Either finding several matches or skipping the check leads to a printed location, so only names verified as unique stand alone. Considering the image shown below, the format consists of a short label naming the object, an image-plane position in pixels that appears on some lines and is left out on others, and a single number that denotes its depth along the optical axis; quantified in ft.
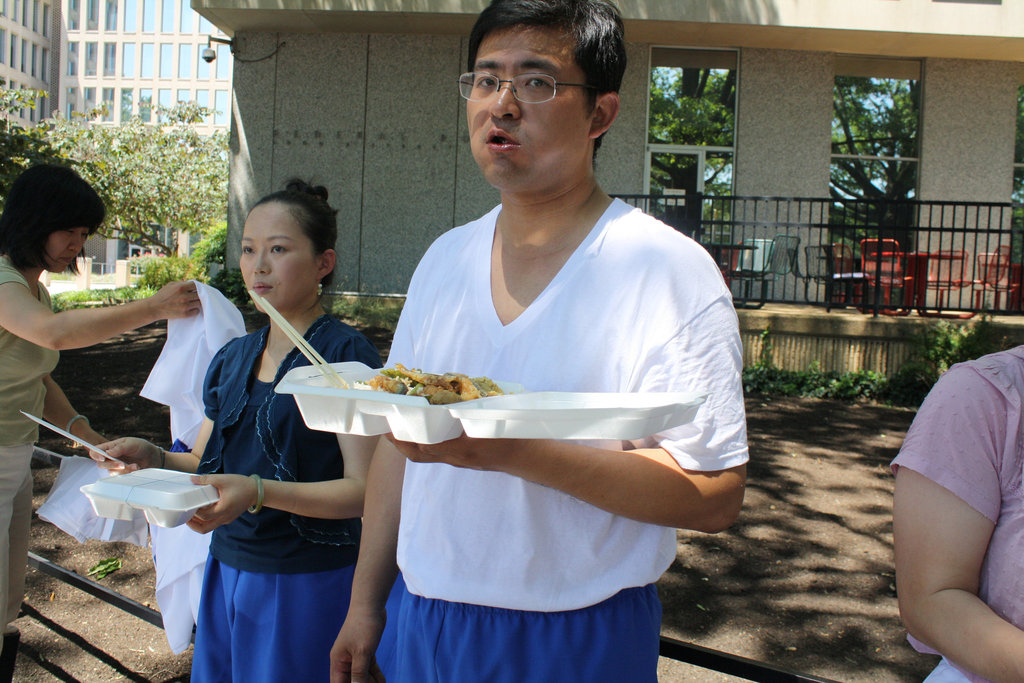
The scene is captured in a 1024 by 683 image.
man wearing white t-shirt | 4.48
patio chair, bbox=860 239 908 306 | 33.21
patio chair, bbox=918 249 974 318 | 33.83
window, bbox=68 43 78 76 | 279.28
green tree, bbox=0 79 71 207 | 24.29
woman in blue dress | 7.00
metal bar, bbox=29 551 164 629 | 9.23
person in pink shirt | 4.56
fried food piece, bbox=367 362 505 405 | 4.01
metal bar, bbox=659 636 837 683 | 5.94
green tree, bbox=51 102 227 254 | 97.40
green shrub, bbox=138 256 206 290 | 72.43
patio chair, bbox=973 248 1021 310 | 34.09
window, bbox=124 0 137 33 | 283.65
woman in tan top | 8.67
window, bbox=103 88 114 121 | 281.60
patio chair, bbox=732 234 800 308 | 35.35
